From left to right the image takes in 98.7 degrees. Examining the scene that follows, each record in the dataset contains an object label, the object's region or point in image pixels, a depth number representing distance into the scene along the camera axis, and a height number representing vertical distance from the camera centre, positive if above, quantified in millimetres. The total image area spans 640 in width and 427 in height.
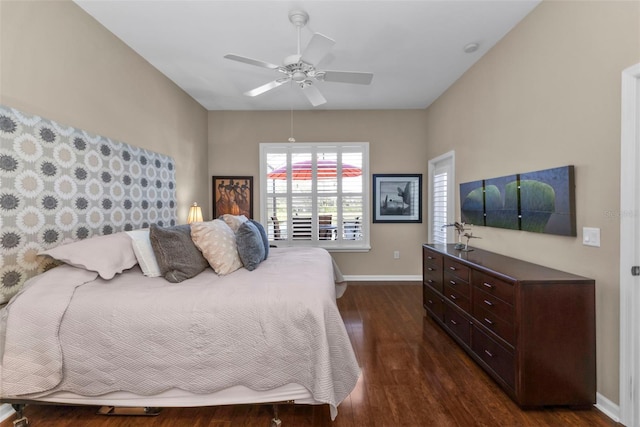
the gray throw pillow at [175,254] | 1991 -307
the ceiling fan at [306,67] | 2059 +1219
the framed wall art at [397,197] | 4645 +276
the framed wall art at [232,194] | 4668 +330
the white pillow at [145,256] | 2041 -321
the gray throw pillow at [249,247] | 2246 -278
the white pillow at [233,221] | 2754 -78
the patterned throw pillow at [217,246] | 2133 -263
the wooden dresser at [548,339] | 1741 -806
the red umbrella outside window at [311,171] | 4676 +727
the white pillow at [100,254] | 1781 -275
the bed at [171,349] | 1533 -771
